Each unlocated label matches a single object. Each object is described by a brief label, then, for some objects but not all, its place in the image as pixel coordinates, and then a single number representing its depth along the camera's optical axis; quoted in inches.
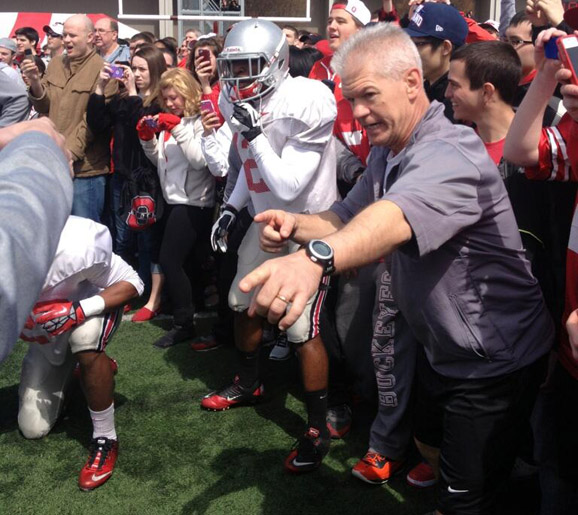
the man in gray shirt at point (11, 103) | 172.9
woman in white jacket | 190.9
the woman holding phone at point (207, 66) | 193.8
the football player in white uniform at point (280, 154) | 128.4
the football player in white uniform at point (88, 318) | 123.2
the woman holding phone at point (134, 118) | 209.0
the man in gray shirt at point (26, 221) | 43.3
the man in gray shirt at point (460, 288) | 80.6
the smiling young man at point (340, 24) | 181.9
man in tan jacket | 219.6
